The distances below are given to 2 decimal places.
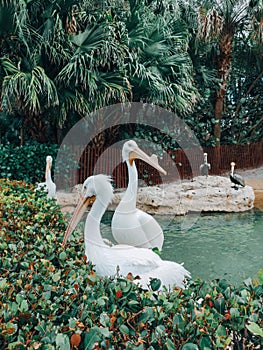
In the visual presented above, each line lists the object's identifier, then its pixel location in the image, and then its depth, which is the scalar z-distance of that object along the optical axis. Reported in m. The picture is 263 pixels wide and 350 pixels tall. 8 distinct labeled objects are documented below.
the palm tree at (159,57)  9.14
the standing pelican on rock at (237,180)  8.45
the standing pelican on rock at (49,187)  6.17
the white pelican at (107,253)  2.58
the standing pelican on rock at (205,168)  9.84
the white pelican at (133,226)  4.21
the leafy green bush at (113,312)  1.48
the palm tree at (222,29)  11.10
